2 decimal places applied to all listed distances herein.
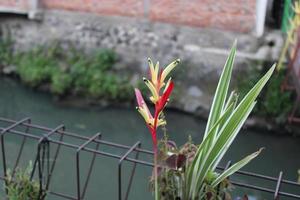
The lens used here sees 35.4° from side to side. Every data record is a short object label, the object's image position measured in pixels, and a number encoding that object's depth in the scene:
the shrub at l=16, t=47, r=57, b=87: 6.15
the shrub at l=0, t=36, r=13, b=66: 6.62
